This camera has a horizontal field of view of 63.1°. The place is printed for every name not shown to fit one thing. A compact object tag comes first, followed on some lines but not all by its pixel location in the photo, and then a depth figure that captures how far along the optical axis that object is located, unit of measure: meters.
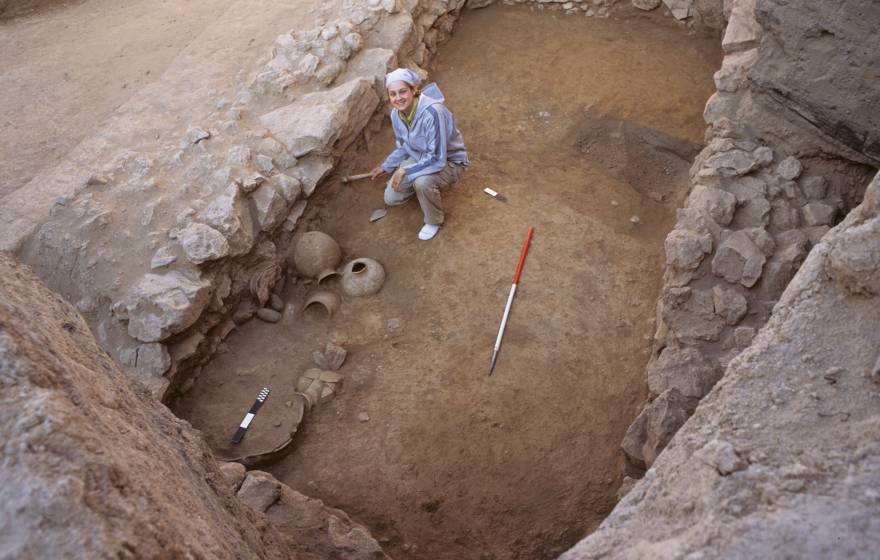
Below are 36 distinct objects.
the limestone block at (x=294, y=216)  5.23
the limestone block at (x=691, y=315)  3.85
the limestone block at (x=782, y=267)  3.86
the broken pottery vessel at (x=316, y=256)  5.05
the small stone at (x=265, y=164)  5.20
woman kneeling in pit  4.93
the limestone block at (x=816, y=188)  4.23
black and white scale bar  4.34
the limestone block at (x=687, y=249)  4.08
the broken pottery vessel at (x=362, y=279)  5.02
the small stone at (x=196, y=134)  5.32
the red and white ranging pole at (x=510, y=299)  4.60
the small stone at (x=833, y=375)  2.33
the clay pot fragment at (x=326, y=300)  4.93
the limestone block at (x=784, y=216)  4.14
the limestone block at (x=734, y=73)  4.66
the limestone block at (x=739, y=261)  3.91
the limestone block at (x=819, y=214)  4.09
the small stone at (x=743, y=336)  3.70
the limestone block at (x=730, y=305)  3.83
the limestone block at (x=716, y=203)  4.20
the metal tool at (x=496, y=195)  5.57
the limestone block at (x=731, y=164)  4.38
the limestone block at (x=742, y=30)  4.84
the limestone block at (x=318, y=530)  3.49
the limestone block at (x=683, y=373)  3.57
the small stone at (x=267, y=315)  4.95
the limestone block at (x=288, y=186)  5.15
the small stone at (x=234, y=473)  3.82
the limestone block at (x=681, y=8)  6.89
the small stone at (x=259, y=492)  3.72
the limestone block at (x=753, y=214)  4.17
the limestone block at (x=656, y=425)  3.35
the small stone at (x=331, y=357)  4.70
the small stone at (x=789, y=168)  4.29
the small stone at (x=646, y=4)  7.10
